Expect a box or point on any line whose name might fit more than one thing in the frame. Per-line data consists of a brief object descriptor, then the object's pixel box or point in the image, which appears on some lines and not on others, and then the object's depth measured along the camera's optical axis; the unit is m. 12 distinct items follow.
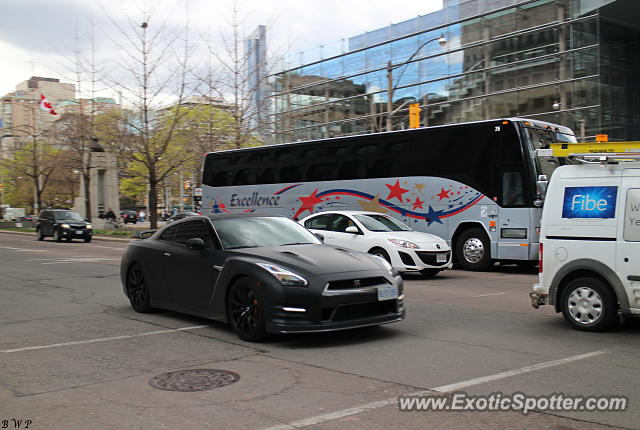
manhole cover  5.45
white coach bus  15.95
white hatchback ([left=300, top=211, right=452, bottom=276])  13.94
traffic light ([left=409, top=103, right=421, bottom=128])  25.31
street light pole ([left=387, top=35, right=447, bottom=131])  27.07
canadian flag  52.53
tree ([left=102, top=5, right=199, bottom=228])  36.38
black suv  34.53
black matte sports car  6.85
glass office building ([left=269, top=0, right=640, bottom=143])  31.39
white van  7.22
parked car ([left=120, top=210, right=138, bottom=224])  77.93
